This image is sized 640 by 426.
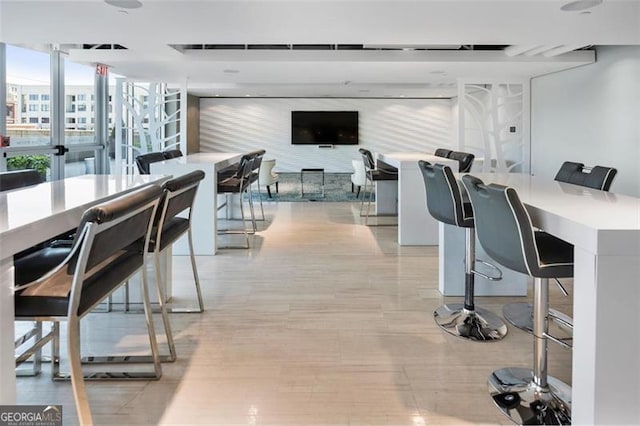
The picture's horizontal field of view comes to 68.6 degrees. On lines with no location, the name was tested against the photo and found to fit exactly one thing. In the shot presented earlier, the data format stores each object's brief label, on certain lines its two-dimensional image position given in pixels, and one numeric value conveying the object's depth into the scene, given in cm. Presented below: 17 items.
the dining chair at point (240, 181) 499
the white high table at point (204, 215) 461
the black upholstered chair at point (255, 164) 545
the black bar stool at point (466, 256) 266
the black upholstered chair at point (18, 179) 236
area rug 929
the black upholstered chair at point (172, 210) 219
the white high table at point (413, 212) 516
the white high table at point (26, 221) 133
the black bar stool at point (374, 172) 617
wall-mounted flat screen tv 1321
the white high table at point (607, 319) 146
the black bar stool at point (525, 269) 178
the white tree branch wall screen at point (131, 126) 770
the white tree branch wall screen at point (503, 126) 755
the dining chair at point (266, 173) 811
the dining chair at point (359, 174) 771
